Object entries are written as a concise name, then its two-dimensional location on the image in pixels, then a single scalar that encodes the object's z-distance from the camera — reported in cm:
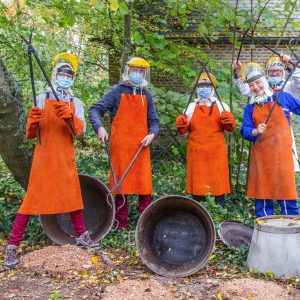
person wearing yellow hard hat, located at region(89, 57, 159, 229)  526
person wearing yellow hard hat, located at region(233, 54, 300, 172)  534
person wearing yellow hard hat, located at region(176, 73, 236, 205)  547
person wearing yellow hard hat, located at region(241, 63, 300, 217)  516
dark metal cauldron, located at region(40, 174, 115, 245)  504
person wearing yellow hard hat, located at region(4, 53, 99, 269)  456
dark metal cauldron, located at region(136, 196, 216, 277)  433
